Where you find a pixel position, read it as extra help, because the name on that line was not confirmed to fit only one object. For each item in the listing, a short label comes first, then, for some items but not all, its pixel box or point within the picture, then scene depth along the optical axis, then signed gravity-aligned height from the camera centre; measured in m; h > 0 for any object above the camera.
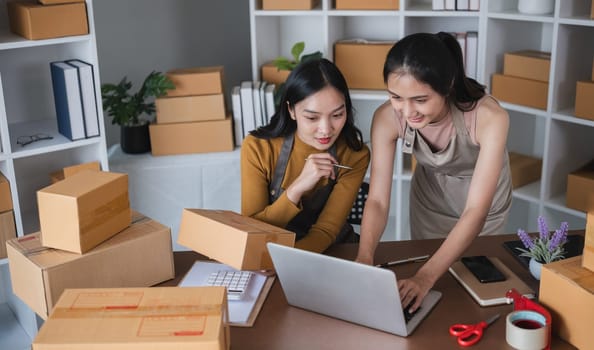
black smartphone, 1.82 -0.68
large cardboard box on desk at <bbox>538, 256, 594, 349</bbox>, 1.51 -0.63
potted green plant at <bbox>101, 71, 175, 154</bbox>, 3.36 -0.45
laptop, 1.52 -0.62
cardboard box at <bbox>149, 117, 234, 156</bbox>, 3.45 -0.62
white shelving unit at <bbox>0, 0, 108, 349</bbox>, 2.97 -0.54
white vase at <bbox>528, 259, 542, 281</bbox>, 1.80 -0.66
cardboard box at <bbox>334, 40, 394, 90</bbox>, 3.46 -0.29
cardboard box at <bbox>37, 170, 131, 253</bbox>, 1.75 -0.49
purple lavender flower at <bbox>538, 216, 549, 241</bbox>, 1.79 -0.57
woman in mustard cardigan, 2.14 -0.48
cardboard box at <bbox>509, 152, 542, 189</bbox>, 3.37 -0.79
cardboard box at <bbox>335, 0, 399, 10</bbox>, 3.33 -0.03
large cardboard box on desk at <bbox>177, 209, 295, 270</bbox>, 1.80 -0.58
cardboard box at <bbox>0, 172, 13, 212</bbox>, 2.88 -0.72
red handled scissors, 1.55 -0.71
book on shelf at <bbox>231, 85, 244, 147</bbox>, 3.49 -0.54
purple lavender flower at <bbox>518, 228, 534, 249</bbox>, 1.83 -0.60
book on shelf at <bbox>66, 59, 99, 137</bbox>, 3.00 -0.36
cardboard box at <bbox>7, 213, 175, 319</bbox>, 1.72 -0.61
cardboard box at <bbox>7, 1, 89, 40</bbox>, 2.82 -0.05
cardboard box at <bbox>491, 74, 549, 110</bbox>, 3.15 -0.41
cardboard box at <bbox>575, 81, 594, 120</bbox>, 2.96 -0.43
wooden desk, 1.56 -0.71
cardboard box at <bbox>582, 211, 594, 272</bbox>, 1.59 -0.54
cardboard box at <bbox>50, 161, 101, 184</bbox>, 3.09 -0.67
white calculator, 1.78 -0.68
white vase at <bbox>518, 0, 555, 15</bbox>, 3.07 -0.06
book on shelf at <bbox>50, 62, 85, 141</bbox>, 2.96 -0.37
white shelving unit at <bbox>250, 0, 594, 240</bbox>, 3.06 -0.25
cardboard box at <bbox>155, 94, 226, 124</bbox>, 3.42 -0.48
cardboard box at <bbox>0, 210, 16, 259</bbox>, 2.90 -0.85
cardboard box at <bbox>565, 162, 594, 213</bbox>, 3.06 -0.81
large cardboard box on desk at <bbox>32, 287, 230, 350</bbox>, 1.37 -0.60
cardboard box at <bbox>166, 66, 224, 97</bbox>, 3.43 -0.37
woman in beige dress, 1.85 -0.42
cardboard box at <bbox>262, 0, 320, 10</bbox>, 3.41 -0.02
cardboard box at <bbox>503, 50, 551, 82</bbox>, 3.15 -0.30
